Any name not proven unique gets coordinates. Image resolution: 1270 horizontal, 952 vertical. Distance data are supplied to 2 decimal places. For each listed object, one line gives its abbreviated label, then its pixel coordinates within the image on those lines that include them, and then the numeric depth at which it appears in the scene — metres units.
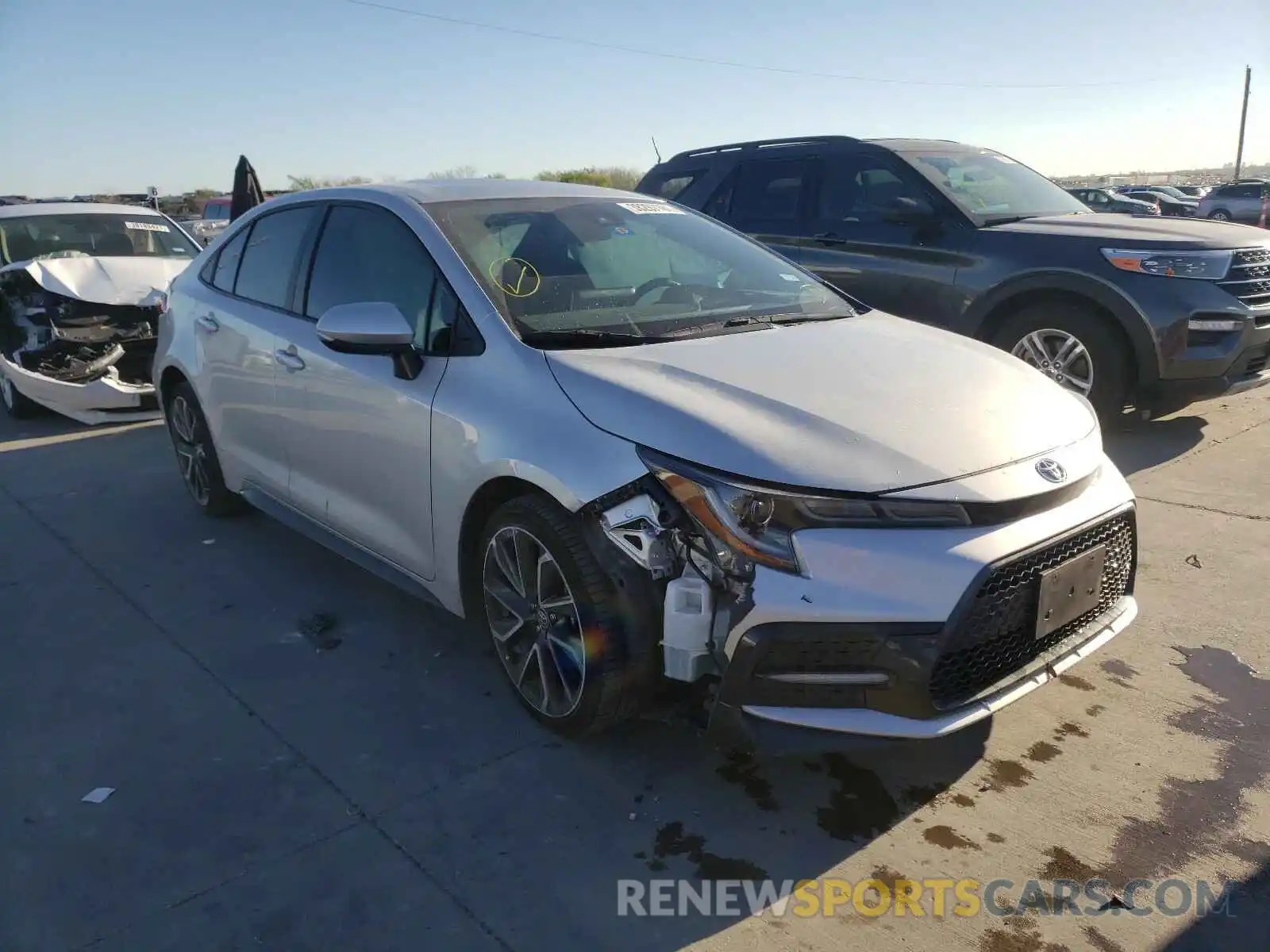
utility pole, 56.52
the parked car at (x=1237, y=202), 28.56
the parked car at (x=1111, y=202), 23.75
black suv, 5.74
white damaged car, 7.48
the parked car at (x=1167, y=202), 28.38
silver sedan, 2.43
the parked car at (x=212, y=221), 19.38
